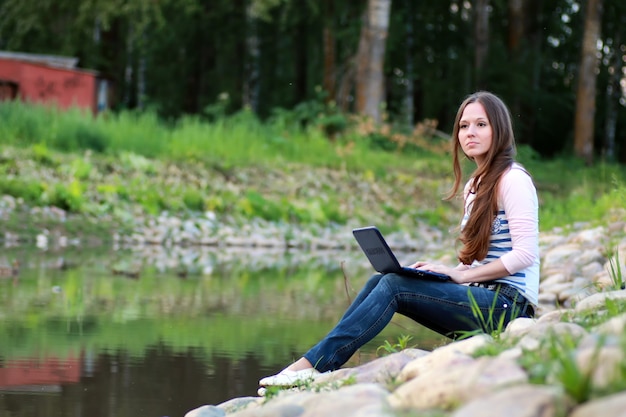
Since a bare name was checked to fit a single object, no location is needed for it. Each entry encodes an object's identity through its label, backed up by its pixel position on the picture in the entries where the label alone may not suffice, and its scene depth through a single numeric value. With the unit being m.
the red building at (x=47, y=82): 38.41
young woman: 7.89
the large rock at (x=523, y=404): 4.36
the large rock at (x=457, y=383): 5.03
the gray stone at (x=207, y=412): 7.18
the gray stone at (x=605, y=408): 4.08
